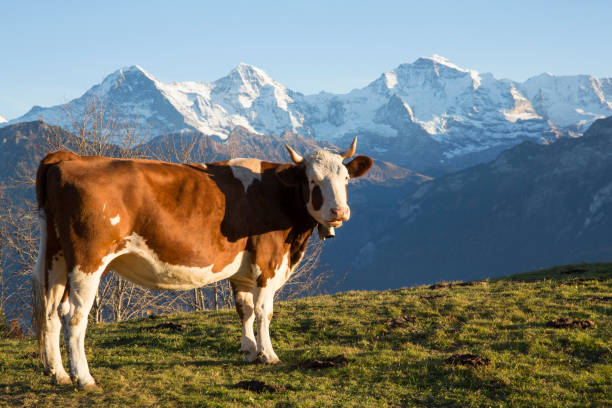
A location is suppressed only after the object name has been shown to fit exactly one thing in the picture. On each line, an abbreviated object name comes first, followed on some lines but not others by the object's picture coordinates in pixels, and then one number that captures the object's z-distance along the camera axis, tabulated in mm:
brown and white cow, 8922
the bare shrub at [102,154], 28844
